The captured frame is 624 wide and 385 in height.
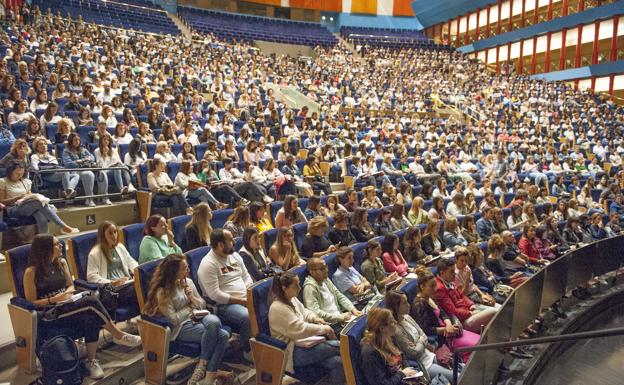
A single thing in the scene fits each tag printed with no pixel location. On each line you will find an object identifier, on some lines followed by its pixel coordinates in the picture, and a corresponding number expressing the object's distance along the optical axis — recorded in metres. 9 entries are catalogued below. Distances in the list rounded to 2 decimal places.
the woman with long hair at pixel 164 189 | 3.73
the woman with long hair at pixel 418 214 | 4.50
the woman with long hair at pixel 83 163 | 3.55
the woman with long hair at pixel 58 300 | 2.01
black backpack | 1.87
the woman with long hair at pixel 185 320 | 2.08
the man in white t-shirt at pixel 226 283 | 2.30
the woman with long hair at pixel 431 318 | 2.50
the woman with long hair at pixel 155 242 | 2.57
